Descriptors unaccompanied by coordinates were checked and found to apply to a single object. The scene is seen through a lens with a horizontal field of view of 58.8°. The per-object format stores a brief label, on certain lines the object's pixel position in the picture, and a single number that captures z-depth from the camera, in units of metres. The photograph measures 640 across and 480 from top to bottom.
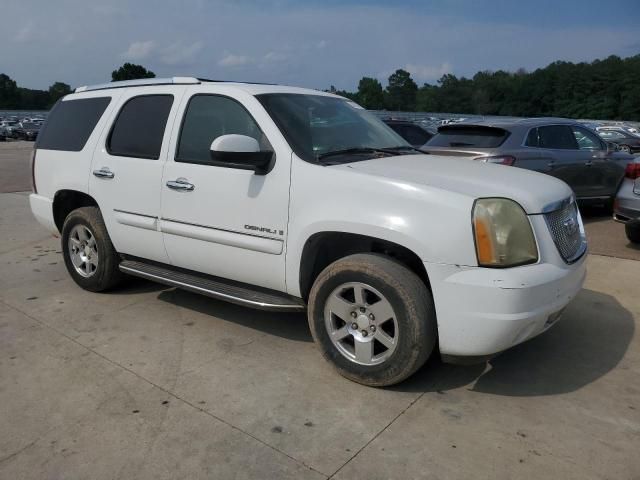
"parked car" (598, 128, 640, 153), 20.25
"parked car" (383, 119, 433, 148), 11.78
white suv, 3.02
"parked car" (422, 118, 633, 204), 7.59
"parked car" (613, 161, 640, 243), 6.38
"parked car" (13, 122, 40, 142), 42.81
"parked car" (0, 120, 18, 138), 43.12
